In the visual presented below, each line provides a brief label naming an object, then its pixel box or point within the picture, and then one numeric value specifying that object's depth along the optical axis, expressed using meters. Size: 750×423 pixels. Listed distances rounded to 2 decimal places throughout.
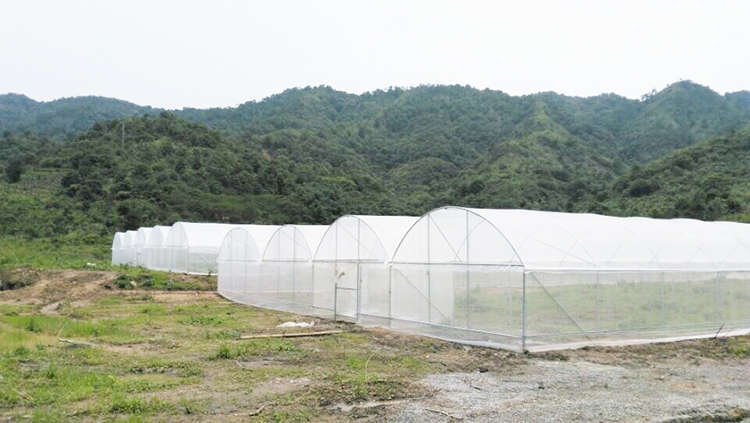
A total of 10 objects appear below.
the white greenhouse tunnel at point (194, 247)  41.06
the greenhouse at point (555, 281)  15.95
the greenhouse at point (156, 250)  45.06
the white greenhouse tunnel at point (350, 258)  21.62
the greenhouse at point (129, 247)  52.07
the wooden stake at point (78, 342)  16.02
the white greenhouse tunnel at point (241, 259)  29.17
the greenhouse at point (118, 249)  54.59
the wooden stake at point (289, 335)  17.94
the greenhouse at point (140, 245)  49.38
